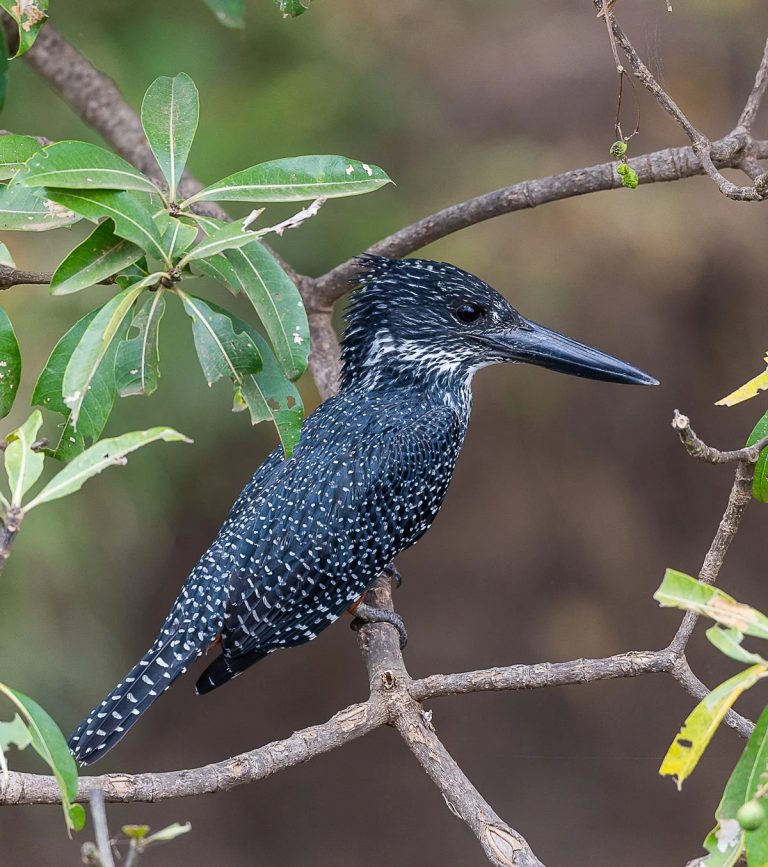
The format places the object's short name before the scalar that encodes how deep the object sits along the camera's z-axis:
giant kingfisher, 9.68
